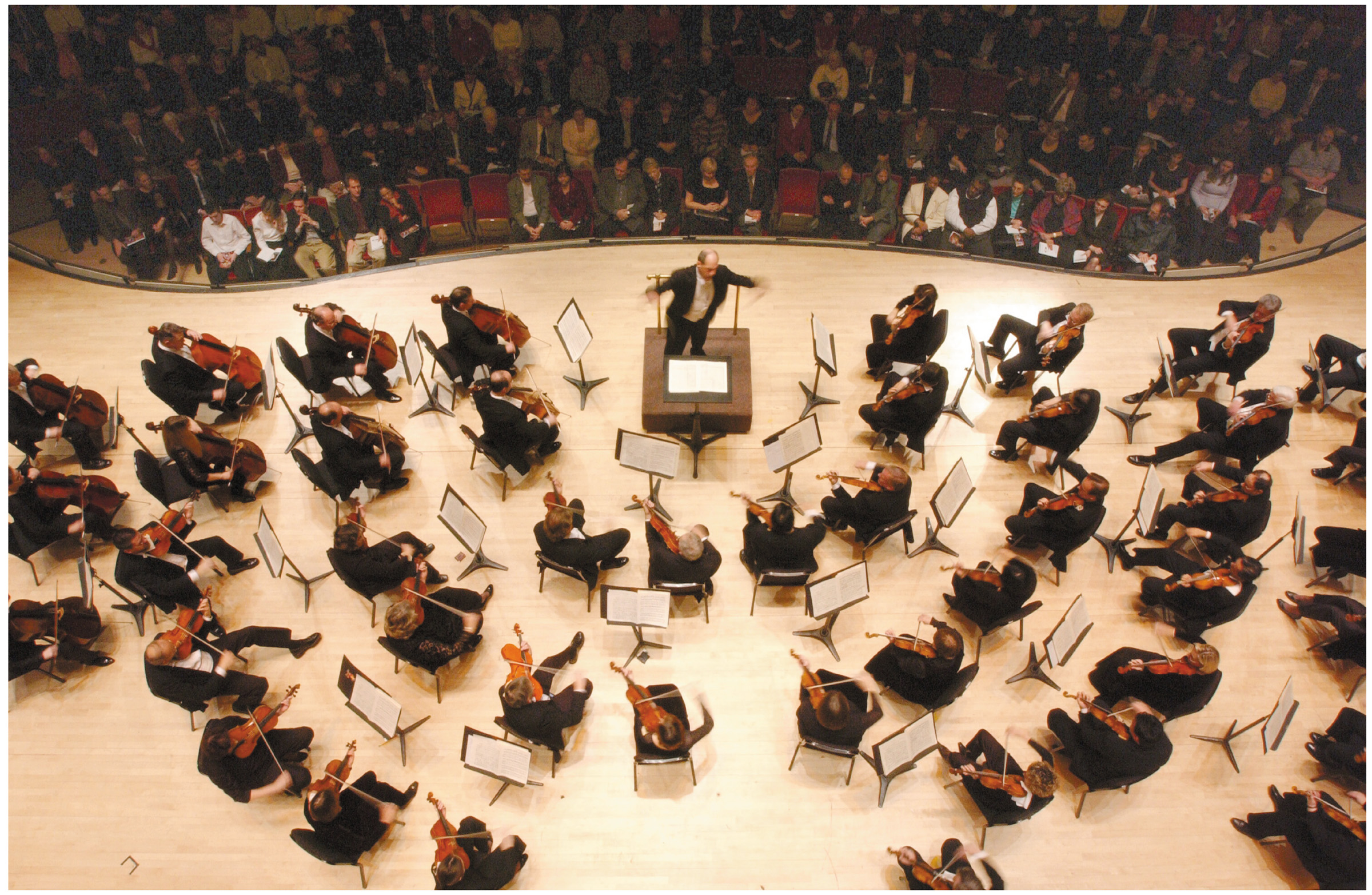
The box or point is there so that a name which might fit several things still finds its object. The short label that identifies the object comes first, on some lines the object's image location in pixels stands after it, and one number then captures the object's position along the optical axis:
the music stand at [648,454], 5.30
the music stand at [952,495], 5.37
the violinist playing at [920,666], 4.45
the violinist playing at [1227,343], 6.26
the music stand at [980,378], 6.73
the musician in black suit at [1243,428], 5.75
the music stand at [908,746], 4.26
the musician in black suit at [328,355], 6.23
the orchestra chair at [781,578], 5.04
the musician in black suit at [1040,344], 6.45
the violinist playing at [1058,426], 5.76
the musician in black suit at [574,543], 5.02
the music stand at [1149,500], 5.31
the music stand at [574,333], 6.08
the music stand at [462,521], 5.04
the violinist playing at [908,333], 6.33
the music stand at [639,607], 4.64
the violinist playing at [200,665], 4.48
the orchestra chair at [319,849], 4.08
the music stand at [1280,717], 4.42
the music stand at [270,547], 5.02
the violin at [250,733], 4.22
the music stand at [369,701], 4.33
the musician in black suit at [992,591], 4.86
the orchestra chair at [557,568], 5.21
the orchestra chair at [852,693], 4.69
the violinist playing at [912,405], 5.89
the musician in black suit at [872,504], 5.24
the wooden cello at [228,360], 6.35
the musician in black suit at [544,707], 4.25
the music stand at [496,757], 4.20
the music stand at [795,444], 5.33
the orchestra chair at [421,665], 4.86
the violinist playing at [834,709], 4.16
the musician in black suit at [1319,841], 4.12
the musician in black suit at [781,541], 4.96
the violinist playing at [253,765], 4.17
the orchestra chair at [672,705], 4.64
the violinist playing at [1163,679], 4.39
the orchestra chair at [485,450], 5.79
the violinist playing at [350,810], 3.86
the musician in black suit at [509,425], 5.65
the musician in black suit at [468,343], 6.35
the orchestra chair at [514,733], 4.59
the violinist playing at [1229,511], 5.32
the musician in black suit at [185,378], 6.06
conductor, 6.13
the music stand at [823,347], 6.00
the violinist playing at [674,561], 5.08
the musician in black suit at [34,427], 5.91
